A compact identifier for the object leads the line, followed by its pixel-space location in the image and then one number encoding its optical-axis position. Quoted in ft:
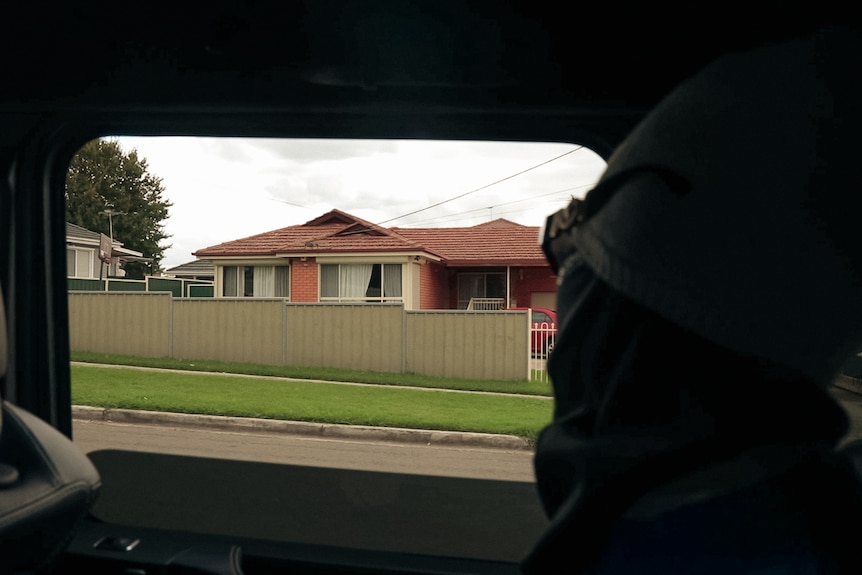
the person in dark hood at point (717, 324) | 2.57
